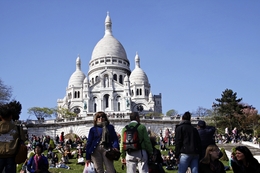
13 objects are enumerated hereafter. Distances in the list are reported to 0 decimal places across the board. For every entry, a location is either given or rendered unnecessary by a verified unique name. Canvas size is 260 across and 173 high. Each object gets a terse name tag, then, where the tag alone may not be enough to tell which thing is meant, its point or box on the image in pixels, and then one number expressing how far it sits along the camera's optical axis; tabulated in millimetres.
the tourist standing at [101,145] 8984
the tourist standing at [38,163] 10680
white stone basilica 75812
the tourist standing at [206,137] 10617
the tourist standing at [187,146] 9398
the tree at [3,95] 48884
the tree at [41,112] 76562
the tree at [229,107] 48125
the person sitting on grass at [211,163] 8548
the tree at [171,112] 96812
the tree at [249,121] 46366
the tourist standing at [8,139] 8477
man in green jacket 9266
